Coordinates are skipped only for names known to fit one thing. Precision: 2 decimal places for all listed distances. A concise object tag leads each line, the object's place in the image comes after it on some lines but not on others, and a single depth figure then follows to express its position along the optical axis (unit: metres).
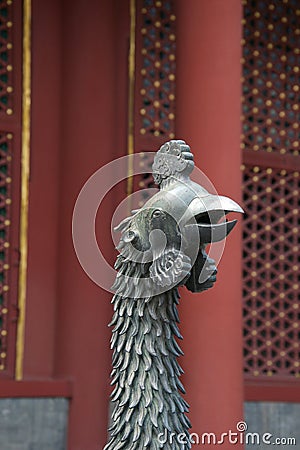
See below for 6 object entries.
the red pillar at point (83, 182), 12.22
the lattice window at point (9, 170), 12.16
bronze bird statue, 4.77
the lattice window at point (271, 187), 13.77
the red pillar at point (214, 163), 10.77
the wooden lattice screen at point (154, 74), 13.06
